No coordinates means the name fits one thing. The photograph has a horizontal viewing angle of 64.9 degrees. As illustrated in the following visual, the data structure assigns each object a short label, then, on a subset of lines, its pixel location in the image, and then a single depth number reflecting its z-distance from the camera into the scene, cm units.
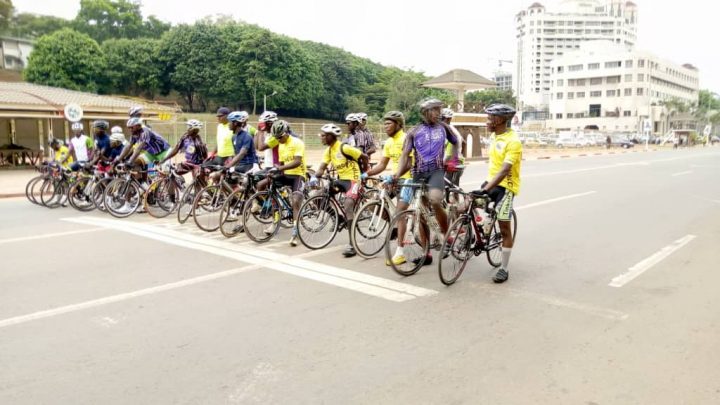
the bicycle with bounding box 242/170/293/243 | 816
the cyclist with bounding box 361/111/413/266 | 631
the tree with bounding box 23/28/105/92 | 5869
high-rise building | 16125
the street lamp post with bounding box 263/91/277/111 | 6432
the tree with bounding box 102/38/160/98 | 6456
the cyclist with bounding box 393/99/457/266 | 629
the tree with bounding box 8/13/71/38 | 8161
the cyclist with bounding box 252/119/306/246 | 798
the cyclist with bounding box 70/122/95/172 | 1192
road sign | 1678
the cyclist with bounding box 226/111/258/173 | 902
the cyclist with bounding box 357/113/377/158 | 845
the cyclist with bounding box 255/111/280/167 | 830
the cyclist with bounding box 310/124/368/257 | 774
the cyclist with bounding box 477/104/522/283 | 589
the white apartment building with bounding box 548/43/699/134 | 10606
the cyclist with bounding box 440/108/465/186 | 757
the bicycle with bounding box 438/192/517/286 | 582
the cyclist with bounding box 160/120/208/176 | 1016
